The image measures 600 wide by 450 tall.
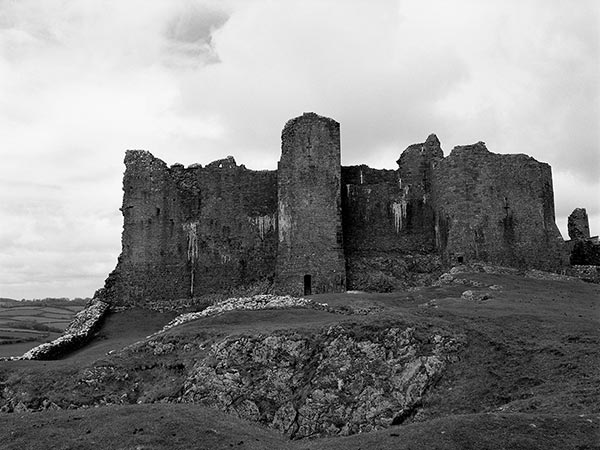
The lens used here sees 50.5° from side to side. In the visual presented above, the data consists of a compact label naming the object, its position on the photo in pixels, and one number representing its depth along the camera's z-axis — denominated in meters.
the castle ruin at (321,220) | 46.66
